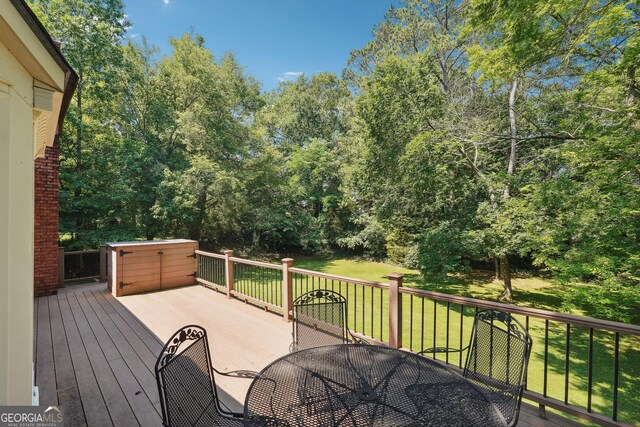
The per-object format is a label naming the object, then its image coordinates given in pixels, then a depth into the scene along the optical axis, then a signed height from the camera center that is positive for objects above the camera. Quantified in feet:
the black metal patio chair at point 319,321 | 9.84 -4.11
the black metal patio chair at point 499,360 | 5.96 -3.71
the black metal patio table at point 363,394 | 5.26 -3.91
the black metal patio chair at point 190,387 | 4.62 -3.36
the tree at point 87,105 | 30.09 +12.55
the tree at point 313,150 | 52.21 +11.89
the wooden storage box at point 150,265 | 18.58 -4.20
